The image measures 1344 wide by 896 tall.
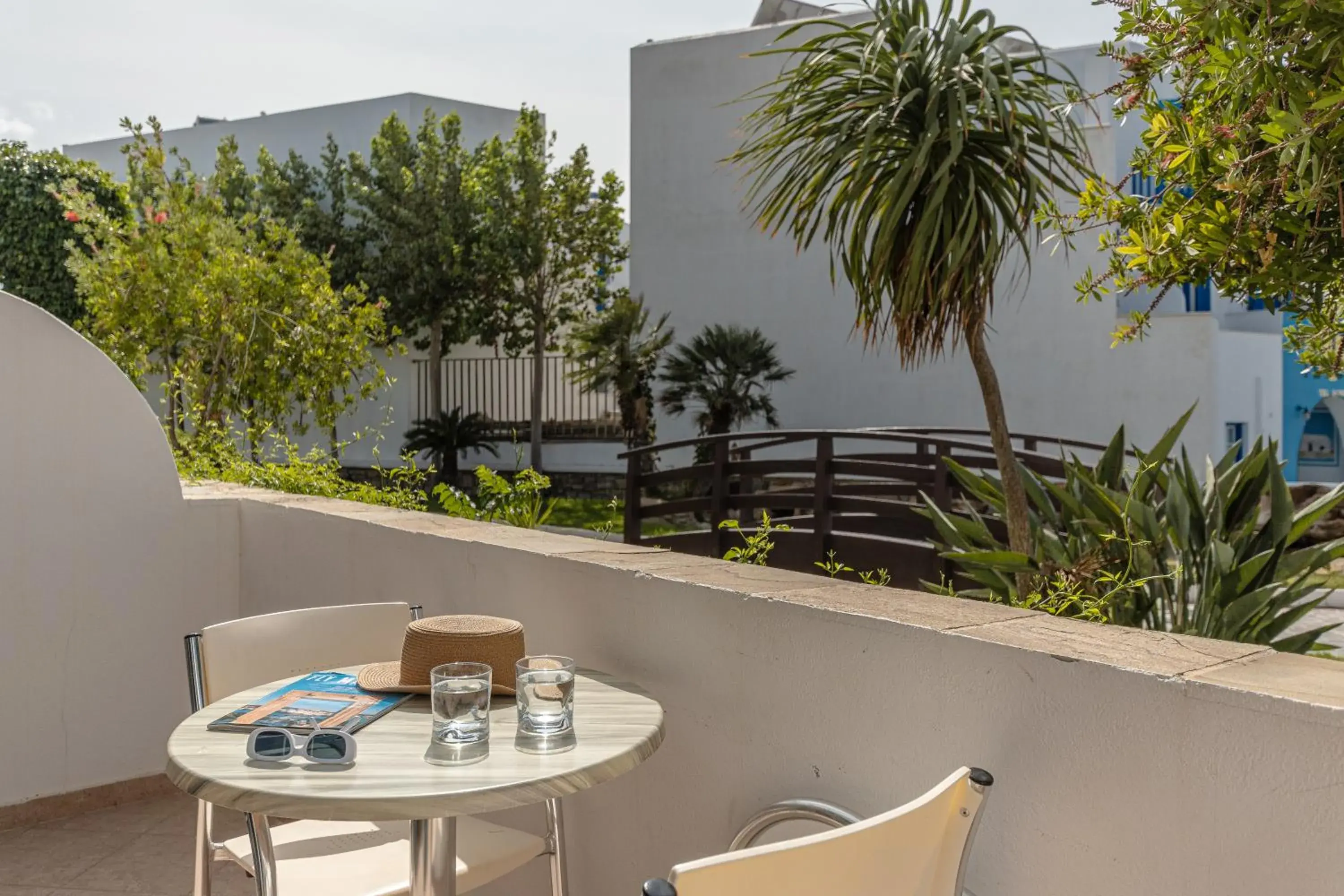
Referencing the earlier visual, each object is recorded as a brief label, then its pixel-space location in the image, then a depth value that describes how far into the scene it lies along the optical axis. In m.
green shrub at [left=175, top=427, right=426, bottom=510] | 4.49
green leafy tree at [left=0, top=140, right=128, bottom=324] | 18.05
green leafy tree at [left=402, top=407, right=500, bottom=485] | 17.72
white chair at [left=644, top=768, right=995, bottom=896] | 1.22
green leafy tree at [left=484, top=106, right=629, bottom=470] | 19.00
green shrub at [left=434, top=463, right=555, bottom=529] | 4.00
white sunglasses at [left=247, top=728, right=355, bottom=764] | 1.78
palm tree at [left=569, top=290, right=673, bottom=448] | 15.81
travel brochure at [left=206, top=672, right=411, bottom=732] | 1.99
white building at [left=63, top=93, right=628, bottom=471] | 18.78
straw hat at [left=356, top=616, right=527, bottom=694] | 2.15
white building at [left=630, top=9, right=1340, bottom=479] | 13.22
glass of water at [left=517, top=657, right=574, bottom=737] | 1.91
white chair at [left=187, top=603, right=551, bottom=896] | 2.13
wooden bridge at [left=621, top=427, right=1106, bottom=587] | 6.76
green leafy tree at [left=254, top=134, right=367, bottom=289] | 19.78
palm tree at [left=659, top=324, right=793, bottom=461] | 14.61
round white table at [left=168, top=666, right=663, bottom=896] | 1.65
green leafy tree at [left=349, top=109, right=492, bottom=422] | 18.95
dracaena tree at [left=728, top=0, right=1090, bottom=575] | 4.13
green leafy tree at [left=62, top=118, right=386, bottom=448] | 6.68
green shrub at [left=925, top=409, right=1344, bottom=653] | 3.03
